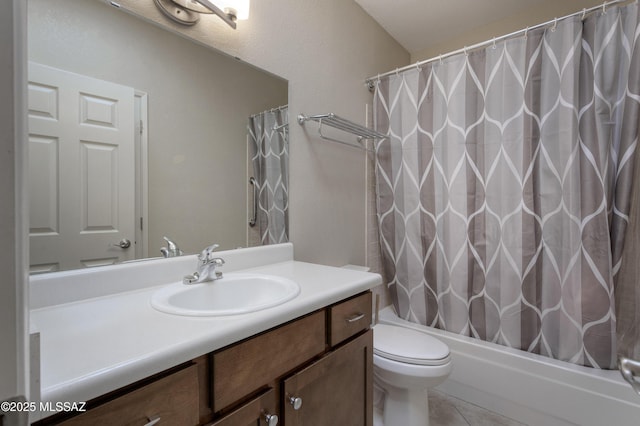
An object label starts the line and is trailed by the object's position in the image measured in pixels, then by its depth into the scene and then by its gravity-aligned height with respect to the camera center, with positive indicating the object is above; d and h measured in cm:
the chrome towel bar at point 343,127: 149 +48
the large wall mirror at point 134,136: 79 +26
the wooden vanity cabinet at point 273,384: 51 -39
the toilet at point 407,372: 127 -70
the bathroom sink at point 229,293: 85 -26
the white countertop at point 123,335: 46 -25
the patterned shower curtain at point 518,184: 135 +15
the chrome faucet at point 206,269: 98 -19
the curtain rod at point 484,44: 136 +93
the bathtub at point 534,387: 129 -86
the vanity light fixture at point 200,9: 103 +75
